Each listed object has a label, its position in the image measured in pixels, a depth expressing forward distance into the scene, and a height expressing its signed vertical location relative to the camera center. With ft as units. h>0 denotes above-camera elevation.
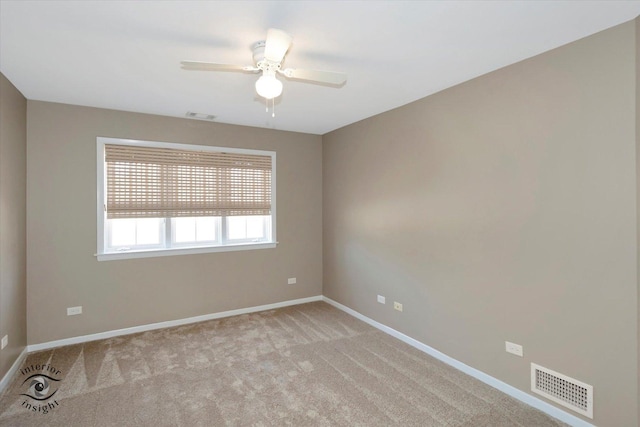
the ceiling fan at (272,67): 5.91 +3.10
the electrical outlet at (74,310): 11.67 -3.27
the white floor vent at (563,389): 7.15 -4.06
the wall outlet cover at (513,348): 8.41 -3.50
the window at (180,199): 12.42 +0.86
